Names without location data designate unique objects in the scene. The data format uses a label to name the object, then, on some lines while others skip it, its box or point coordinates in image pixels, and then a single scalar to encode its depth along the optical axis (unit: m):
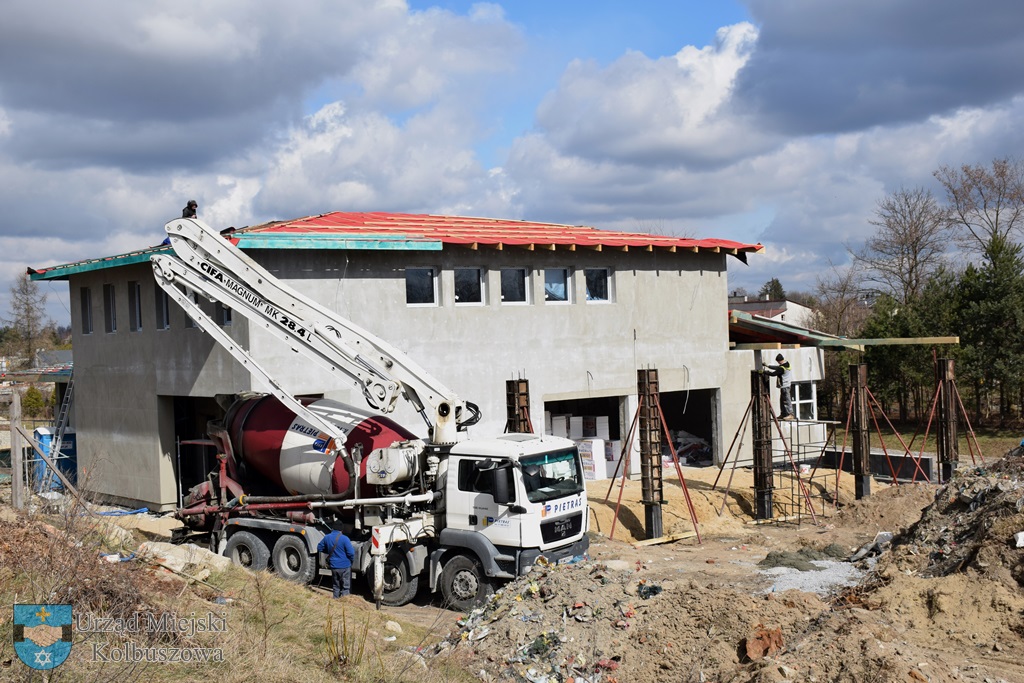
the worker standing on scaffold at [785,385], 22.81
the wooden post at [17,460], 16.47
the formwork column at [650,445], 19.27
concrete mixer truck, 13.98
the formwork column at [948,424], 24.84
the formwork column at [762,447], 21.11
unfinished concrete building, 20.53
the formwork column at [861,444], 22.86
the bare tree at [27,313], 72.81
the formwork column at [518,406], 19.11
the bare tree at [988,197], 47.91
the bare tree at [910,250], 51.78
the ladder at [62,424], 25.22
